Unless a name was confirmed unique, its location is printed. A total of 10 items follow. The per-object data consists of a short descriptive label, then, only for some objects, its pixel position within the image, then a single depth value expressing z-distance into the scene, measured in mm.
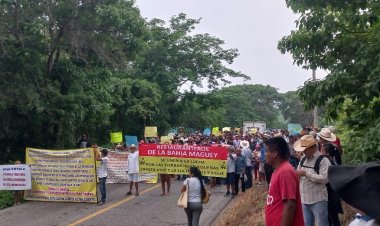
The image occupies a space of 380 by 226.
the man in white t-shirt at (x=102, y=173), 14977
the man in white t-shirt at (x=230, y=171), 16011
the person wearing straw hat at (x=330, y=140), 8797
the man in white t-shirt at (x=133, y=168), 16453
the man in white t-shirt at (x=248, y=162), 16778
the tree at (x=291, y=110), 94300
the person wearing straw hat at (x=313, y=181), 7031
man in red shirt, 4758
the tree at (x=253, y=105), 78969
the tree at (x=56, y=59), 18641
